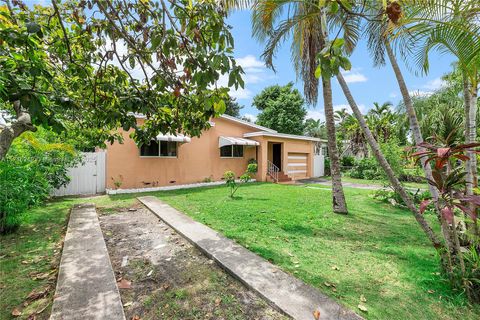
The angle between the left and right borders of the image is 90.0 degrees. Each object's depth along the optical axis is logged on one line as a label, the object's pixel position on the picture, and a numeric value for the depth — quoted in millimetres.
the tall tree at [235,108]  39062
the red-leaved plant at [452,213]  3041
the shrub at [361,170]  21556
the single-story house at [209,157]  13898
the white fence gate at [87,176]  12469
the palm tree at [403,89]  4516
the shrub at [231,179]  11869
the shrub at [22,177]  5531
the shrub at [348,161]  26594
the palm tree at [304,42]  6996
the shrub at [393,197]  9680
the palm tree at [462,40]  3373
